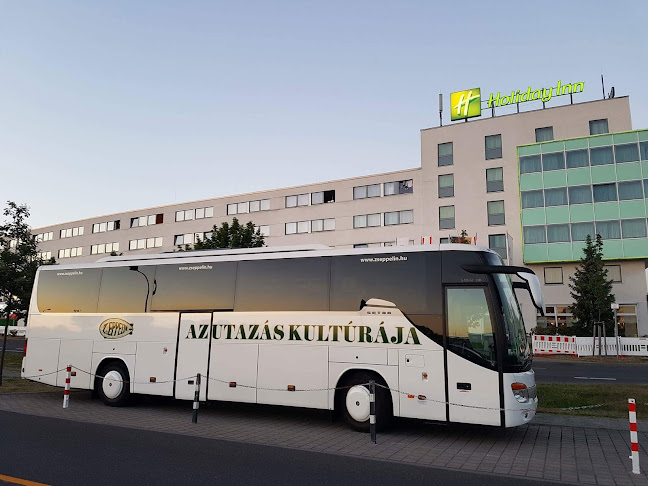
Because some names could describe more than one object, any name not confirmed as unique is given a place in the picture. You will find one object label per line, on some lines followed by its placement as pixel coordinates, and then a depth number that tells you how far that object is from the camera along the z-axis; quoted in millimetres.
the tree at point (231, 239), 31802
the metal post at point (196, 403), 10687
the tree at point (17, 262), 22406
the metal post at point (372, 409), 8862
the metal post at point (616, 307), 30266
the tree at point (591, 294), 35094
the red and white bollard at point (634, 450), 6996
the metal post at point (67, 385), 12133
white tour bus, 9070
